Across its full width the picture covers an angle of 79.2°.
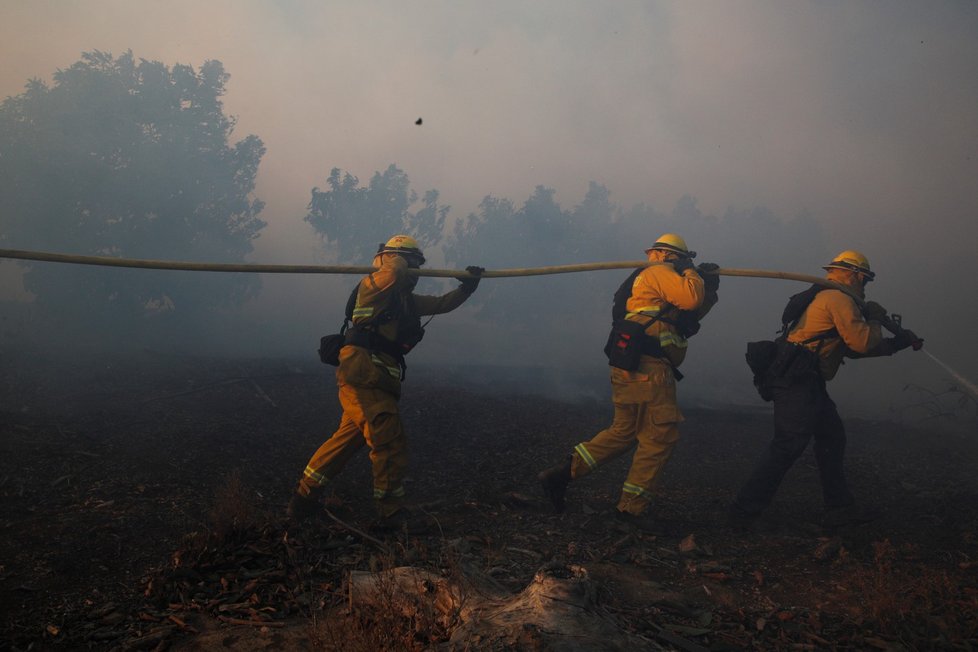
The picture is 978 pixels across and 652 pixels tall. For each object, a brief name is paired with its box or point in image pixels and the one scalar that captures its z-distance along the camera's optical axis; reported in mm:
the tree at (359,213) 24906
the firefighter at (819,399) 4715
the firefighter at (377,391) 4398
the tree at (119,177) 16109
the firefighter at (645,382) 4746
